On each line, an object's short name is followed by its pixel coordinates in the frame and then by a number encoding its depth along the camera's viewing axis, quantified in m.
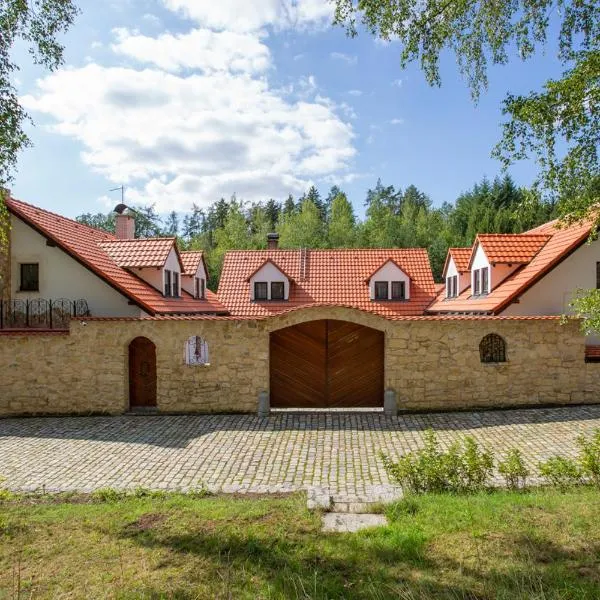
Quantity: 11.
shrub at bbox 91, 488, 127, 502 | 7.43
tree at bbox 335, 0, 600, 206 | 7.00
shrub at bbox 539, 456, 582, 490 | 7.10
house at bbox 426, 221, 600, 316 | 17.09
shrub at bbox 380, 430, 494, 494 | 6.98
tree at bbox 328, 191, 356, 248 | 52.59
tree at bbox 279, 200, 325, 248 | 49.72
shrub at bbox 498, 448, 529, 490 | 7.14
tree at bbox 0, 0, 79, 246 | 7.12
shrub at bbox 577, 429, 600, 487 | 6.98
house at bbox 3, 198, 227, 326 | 16.50
